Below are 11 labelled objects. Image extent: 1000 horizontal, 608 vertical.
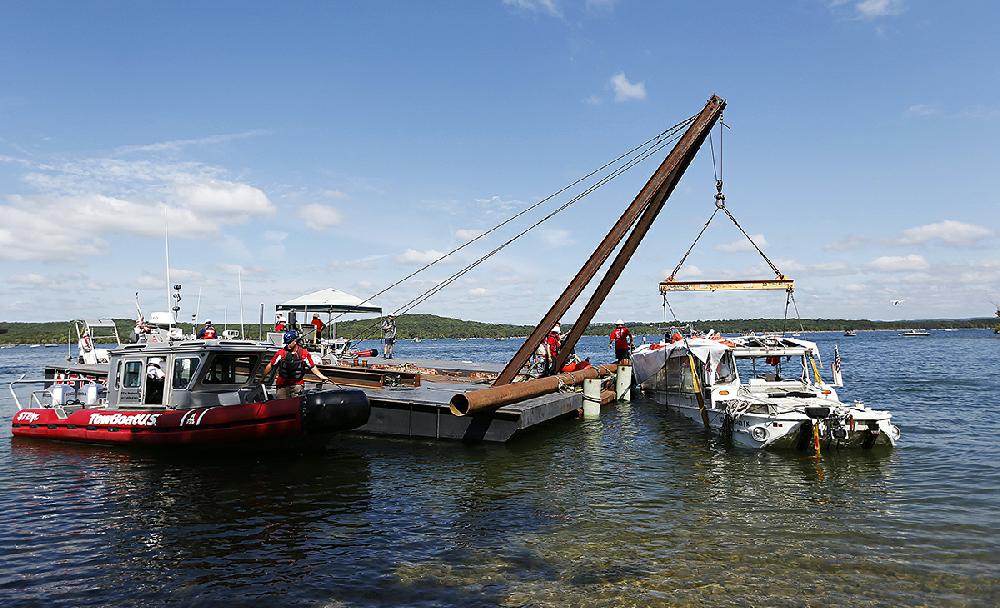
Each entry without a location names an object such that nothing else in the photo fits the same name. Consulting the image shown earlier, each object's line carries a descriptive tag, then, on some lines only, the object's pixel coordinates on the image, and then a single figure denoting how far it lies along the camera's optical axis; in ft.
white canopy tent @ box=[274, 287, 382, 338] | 90.22
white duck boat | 46.37
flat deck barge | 51.11
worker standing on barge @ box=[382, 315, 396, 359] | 91.30
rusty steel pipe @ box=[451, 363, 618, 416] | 46.70
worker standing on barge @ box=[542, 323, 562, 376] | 70.95
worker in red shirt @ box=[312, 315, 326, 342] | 92.43
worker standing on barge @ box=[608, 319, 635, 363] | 90.73
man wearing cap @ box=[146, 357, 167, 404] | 49.57
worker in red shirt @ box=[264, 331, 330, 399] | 48.39
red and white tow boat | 45.65
